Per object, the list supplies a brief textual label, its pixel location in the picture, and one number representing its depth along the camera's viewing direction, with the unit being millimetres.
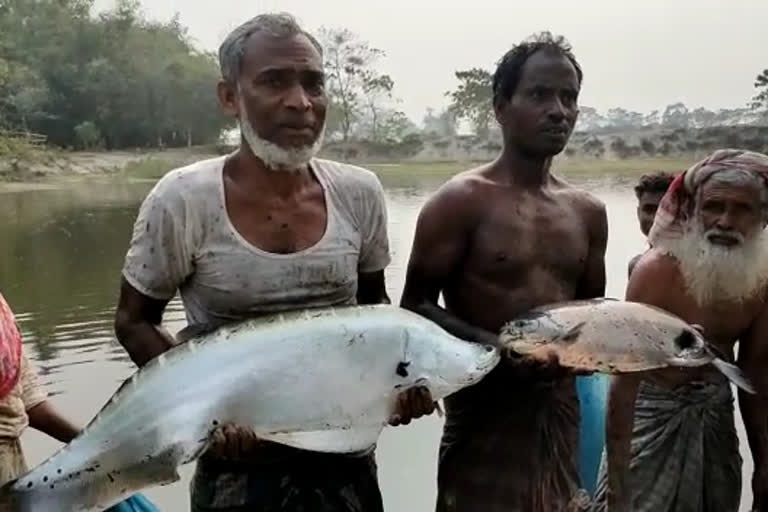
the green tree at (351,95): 44688
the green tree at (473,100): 46862
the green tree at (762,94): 37850
